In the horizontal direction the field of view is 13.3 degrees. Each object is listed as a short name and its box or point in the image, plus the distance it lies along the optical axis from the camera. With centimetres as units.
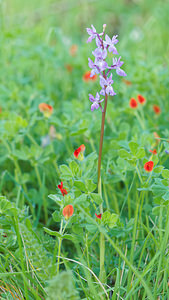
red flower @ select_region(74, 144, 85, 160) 91
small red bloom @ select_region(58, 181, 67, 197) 88
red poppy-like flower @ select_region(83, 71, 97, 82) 142
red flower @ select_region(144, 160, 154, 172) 91
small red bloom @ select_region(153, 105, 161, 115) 121
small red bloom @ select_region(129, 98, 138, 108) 113
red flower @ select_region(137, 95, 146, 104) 115
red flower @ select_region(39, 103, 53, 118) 112
